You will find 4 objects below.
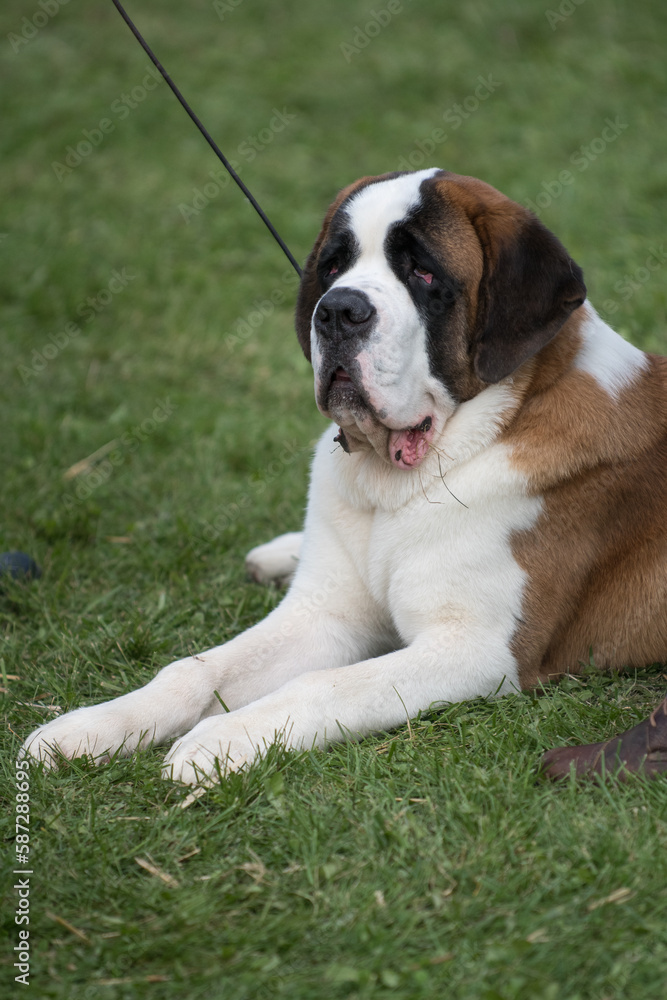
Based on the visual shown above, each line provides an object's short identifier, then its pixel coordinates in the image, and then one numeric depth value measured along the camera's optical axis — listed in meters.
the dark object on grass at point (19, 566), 8.00
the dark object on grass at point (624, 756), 5.03
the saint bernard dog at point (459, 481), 5.52
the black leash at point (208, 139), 6.82
